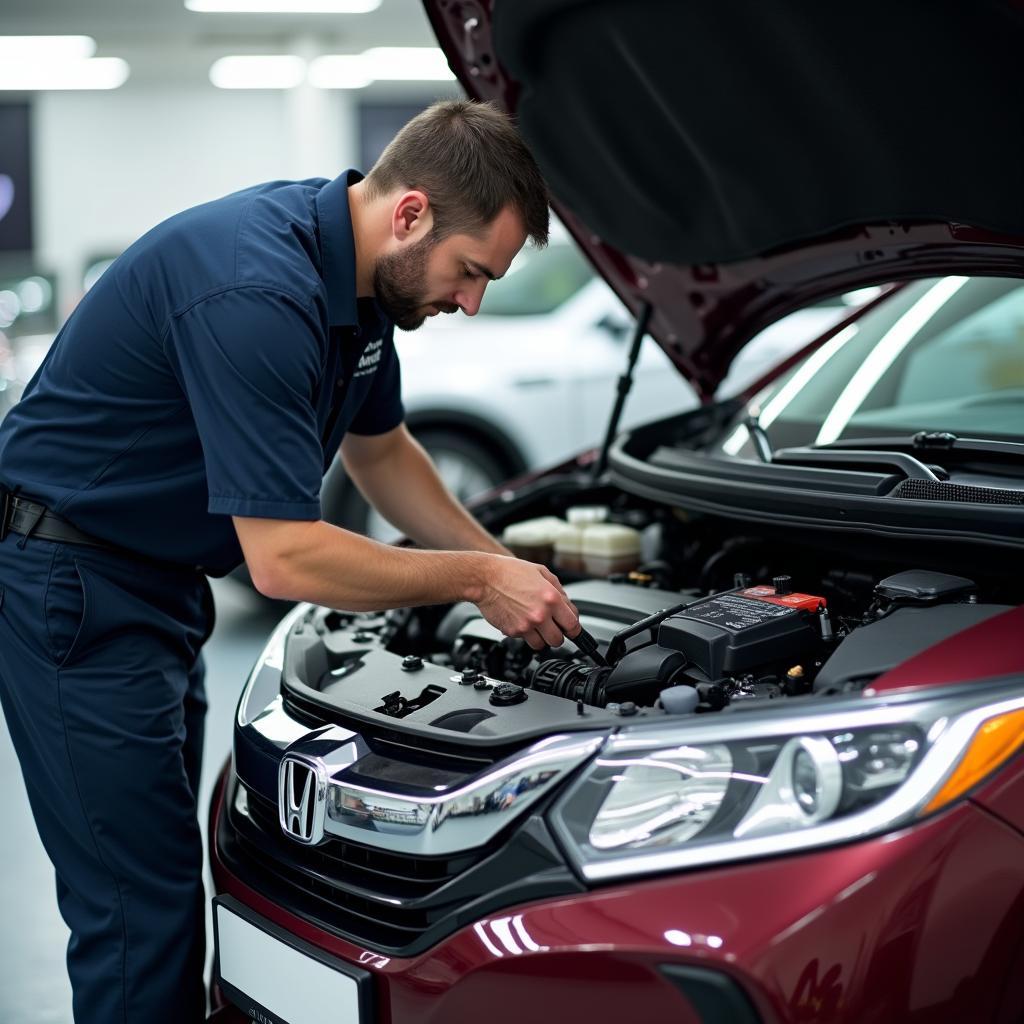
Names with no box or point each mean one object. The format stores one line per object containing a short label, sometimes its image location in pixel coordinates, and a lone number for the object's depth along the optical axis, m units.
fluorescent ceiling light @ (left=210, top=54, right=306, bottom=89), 10.89
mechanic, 1.52
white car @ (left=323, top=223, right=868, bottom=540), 4.50
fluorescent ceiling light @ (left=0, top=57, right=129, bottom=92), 11.20
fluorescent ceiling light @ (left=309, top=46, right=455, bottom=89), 11.02
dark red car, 1.10
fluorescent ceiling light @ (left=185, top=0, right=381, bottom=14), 9.30
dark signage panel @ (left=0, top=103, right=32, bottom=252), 11.77
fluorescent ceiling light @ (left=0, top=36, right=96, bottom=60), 10.45
